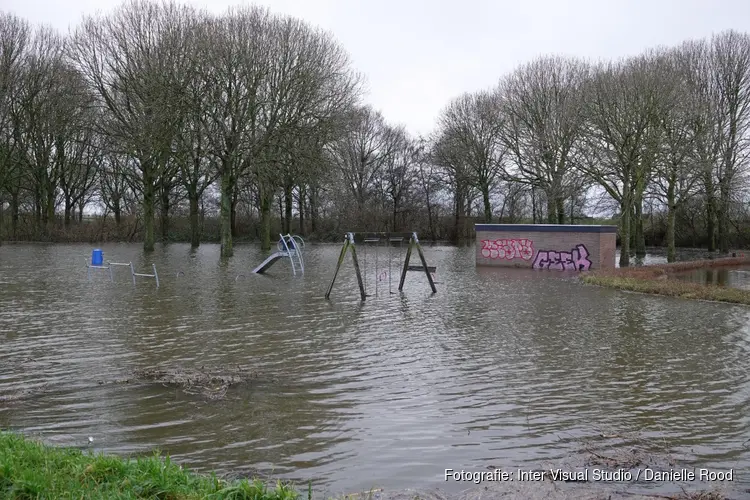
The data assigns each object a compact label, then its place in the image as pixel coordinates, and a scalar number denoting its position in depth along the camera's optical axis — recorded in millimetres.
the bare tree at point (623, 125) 29047
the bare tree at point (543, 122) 36750
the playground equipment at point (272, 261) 24078
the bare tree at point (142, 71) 30547
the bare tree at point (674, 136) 29453
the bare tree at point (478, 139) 48062
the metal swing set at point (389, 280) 16703
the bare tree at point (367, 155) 60250
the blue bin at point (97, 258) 20781
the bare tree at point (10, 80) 37062
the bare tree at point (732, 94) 36188
